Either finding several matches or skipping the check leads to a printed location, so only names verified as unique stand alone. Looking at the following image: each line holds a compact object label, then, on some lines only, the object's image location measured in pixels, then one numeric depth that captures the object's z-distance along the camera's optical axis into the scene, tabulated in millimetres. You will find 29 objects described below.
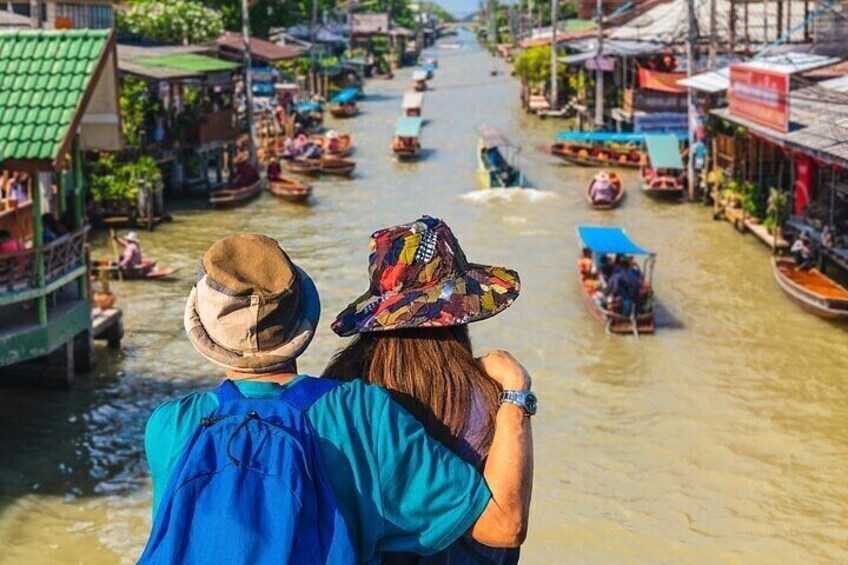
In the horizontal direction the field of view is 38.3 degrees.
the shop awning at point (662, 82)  35188
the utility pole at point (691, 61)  27516
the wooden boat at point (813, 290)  16578
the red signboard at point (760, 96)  19859
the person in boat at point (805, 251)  18906
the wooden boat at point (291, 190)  27938
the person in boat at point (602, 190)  27297
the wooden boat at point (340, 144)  34884
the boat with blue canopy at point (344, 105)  49938
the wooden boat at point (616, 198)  27266
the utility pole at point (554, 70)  49581
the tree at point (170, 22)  40344
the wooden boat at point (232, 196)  27109
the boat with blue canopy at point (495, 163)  30516
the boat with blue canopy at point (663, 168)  27984
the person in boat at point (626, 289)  16656
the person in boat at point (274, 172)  29672
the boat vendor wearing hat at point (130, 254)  19406
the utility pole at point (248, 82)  32281
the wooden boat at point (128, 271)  19328
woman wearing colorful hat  2500
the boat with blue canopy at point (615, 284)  16562
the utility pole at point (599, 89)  40000
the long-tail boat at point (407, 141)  36562
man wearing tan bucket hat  2121
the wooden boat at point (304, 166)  32719
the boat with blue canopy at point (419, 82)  66312
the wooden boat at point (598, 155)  33562
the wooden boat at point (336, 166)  32656
